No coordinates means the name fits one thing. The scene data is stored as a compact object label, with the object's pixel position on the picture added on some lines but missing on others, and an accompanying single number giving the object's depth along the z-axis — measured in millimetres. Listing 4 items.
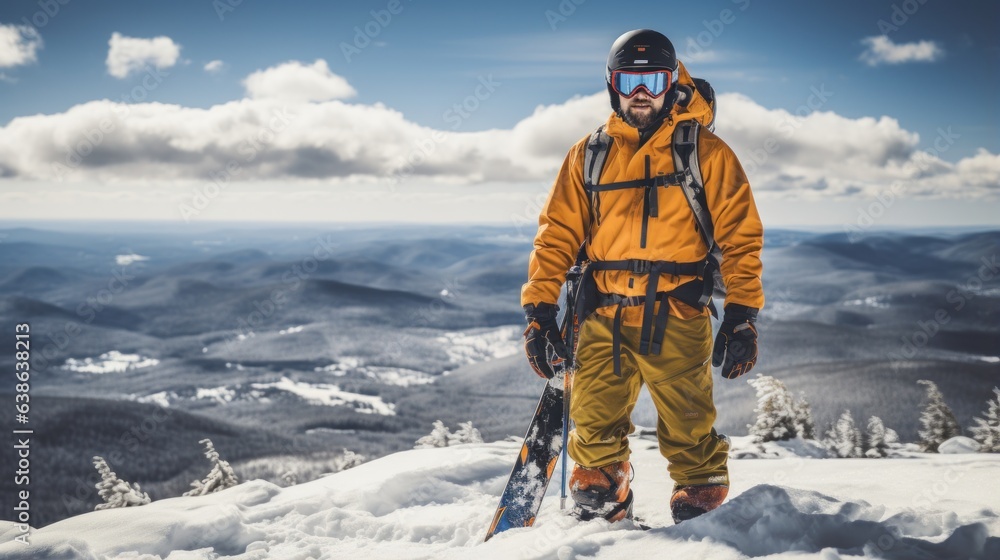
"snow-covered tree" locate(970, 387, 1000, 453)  7050
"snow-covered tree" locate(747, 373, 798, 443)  9414
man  3662
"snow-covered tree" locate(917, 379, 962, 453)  11461
